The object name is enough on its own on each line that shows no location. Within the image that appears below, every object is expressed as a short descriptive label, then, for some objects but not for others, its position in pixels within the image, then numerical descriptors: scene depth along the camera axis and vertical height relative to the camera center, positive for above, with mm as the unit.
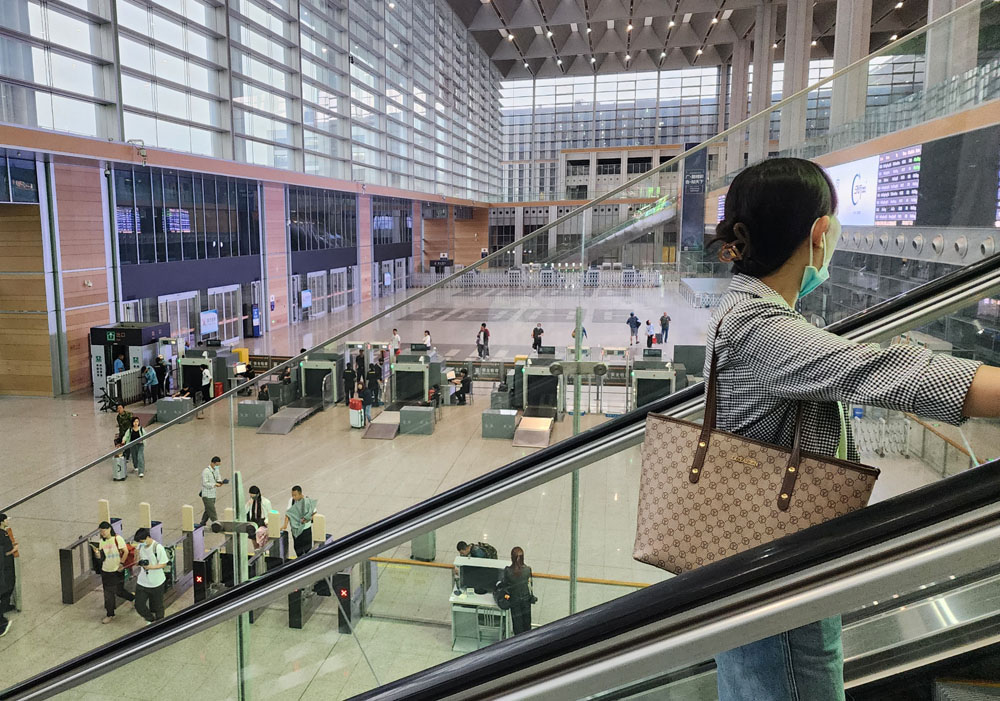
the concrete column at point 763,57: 31016 +8823
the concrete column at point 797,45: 25109 +7609
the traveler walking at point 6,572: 6500 -2851
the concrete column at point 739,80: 42375 +10803
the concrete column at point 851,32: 18500 +5969
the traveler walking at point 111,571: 6648 -2879
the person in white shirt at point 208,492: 6076 -2132
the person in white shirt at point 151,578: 6578 -2896
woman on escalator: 922 -147
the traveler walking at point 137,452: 9336 -2513
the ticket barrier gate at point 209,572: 5606 -2752
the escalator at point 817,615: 736 -436
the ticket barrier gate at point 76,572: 6898 -2983
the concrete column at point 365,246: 33906 +686
